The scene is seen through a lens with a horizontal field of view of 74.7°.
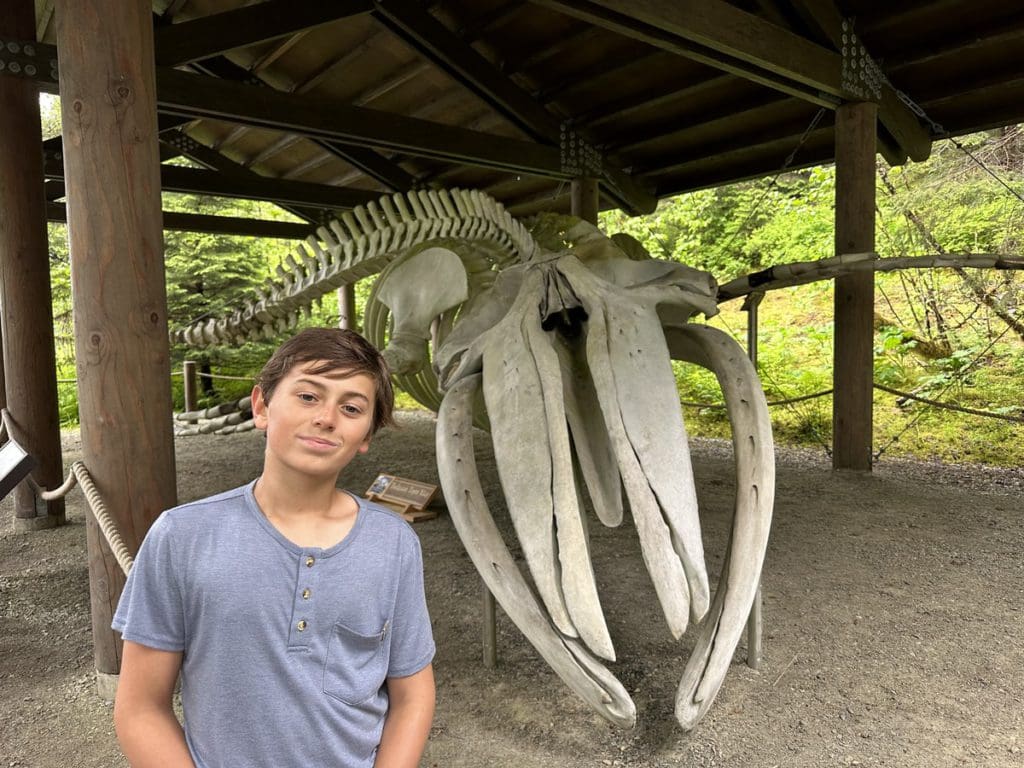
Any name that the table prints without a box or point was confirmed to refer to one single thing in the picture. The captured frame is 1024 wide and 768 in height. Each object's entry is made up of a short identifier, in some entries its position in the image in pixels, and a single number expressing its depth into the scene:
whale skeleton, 1.72
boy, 0.92
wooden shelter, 2.14
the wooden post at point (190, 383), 9.09
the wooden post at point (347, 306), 10.23
